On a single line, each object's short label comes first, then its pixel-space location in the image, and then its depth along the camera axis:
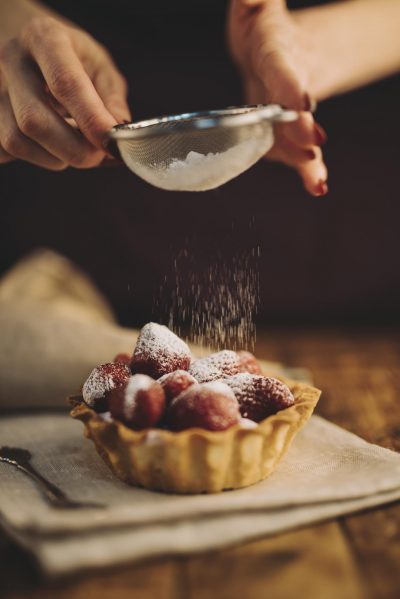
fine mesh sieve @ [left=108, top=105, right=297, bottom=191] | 0.44
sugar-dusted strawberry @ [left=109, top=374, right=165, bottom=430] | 0.40
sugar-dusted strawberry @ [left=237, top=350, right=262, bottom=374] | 0.46
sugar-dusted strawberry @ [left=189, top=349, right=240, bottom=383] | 0.44
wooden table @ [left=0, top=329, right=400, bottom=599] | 0.33
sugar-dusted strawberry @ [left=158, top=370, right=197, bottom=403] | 0.41
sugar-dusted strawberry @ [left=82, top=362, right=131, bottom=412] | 0.43
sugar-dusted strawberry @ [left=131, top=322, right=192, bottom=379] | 0.44
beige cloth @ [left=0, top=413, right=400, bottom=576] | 0.35
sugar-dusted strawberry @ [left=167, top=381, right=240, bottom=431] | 0.40
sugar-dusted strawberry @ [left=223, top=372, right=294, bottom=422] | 0.42
